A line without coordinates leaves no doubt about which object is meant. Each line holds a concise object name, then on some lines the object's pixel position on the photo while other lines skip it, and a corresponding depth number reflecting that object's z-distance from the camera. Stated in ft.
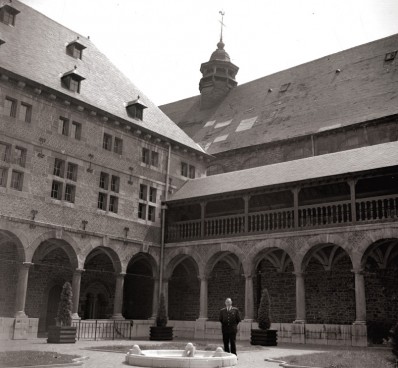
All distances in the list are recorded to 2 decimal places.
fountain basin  33.68
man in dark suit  41.52
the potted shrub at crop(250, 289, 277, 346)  59.11
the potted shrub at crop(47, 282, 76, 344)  56.13
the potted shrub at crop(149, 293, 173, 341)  67.89
